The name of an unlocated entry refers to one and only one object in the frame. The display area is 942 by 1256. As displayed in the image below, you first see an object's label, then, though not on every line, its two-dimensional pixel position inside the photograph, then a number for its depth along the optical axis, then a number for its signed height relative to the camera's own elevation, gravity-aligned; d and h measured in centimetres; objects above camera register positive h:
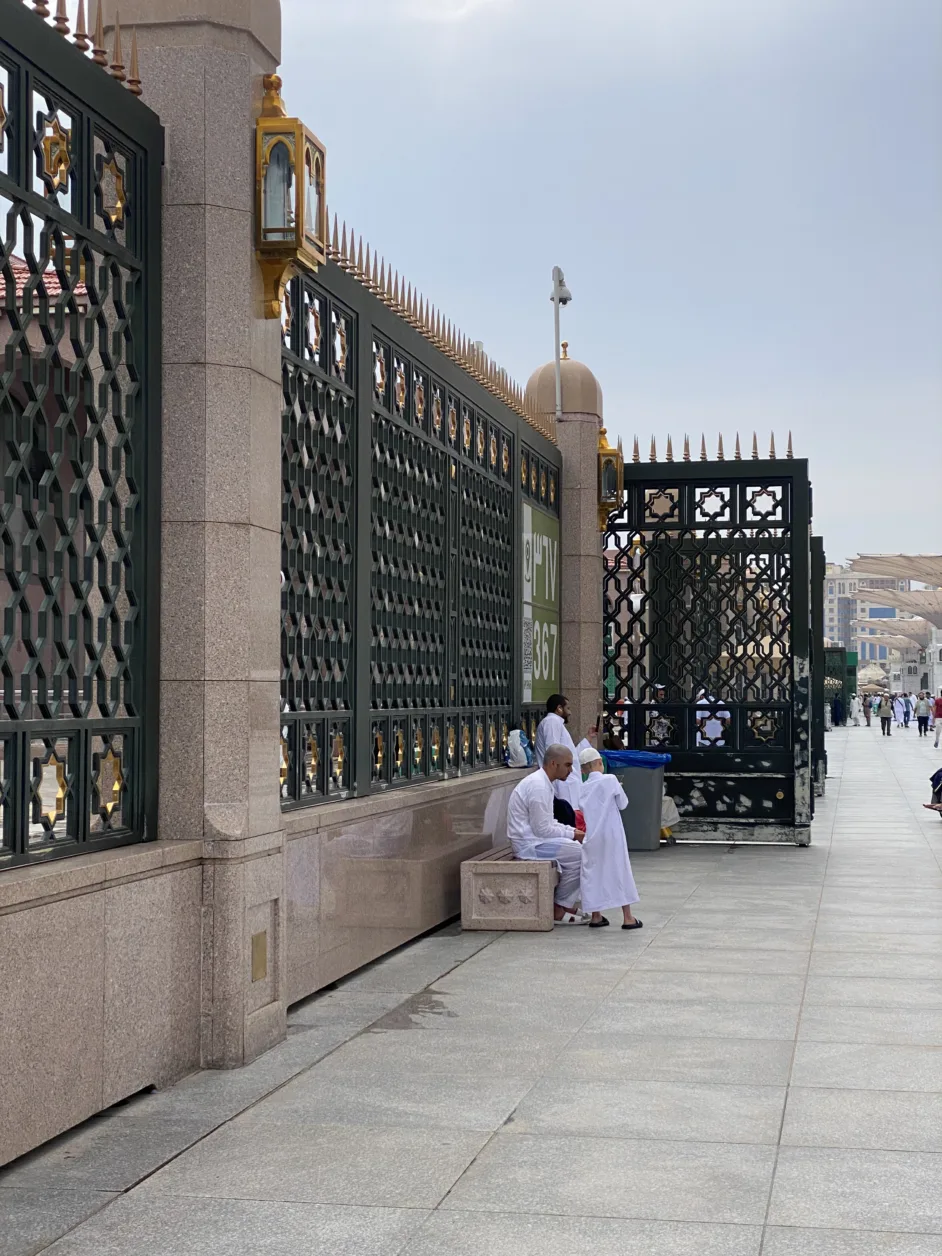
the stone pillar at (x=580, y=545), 1680 +161
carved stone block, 1080 -133
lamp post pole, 1736 +440
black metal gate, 1720 +58
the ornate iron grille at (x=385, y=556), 859 +93
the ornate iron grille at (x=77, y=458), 571 +94
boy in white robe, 1075 -106
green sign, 1498 +91
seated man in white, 1118 -96
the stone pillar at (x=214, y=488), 685 +91
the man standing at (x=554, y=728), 1430 -27
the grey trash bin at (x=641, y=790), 1658 -96
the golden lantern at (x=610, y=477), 1691 +234
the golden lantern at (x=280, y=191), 704 +224
